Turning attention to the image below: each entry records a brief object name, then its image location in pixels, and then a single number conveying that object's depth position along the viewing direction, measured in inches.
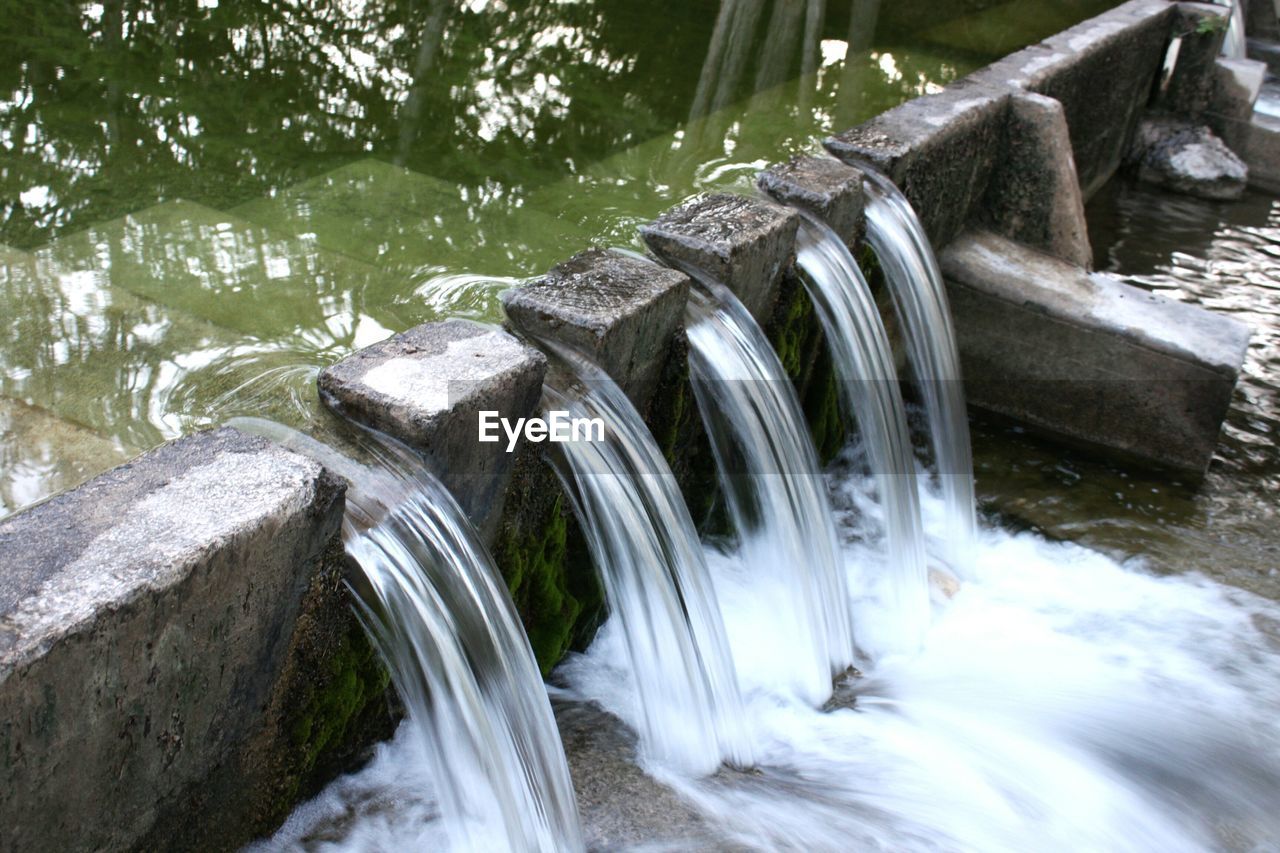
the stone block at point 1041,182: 227.6
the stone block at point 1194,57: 333.4
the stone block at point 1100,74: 250.8
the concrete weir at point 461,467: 76.2
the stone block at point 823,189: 171.2
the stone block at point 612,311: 123.1
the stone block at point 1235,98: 348.5
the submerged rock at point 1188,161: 337.7
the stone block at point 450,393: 101.0
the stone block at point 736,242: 147.3
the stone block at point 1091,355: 202.2
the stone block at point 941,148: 193.5
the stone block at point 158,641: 72.3
